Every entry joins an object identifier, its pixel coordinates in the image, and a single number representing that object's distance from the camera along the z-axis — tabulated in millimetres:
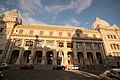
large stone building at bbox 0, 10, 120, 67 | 21546
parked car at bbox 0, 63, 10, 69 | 14762
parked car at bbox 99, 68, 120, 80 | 5878
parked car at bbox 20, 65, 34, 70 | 16367
